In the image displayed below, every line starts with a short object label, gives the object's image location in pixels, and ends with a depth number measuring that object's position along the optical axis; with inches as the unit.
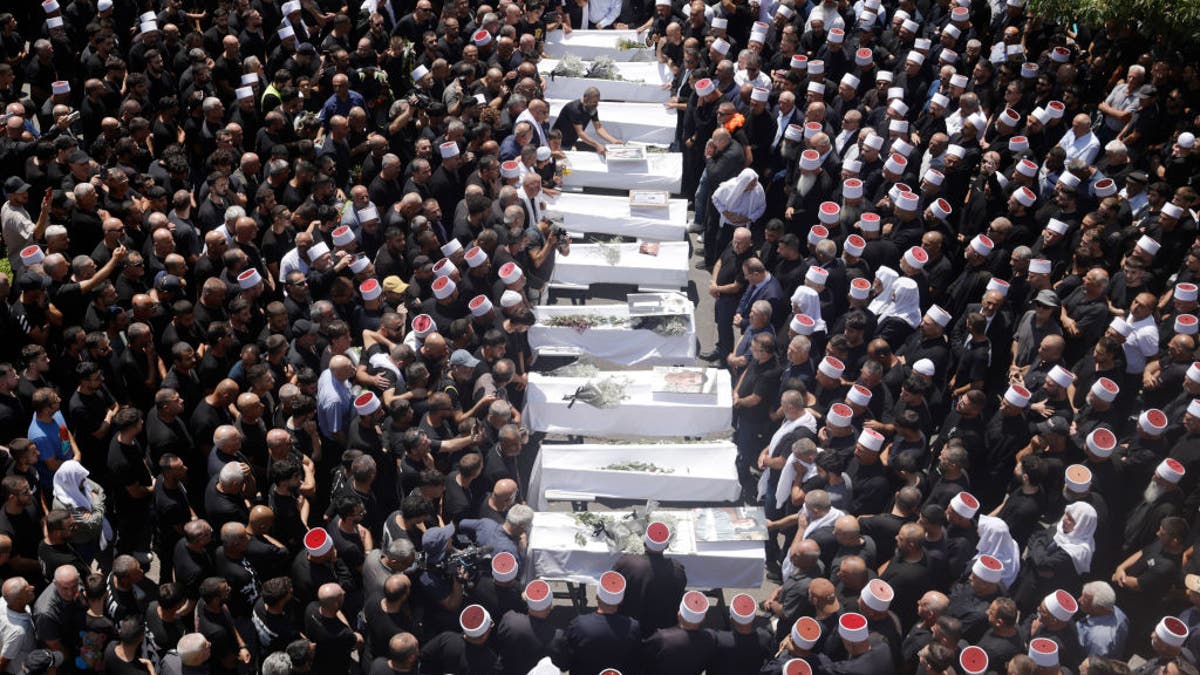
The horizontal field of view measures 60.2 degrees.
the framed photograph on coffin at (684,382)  407.2
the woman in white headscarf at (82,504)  335.6
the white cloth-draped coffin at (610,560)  348.8
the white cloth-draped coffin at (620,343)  435.2
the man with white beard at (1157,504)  350.0
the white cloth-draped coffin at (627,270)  478.6
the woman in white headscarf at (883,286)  440.5
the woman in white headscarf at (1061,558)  328.8
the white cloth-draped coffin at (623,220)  507.8
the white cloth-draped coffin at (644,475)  379.2
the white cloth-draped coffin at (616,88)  623.8
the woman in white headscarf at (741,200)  498.9
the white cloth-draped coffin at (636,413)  403.5
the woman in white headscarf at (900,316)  430.6
